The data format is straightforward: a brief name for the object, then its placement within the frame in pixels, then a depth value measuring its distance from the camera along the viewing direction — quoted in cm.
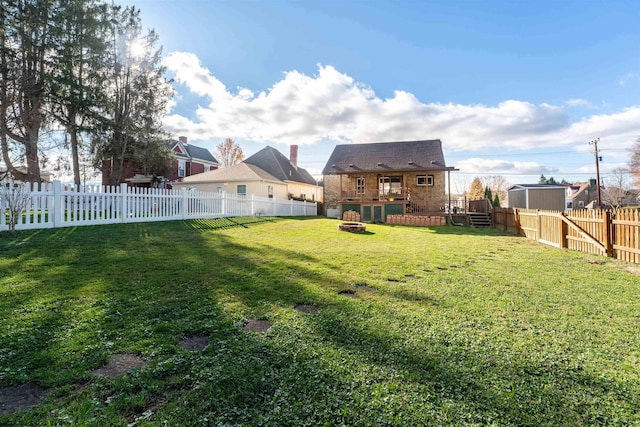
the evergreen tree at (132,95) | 1981
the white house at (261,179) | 2428
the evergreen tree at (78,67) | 1606
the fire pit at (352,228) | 1224
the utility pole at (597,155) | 2883
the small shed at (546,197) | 3253
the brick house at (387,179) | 2188
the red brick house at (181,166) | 2802
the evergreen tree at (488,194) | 2354
